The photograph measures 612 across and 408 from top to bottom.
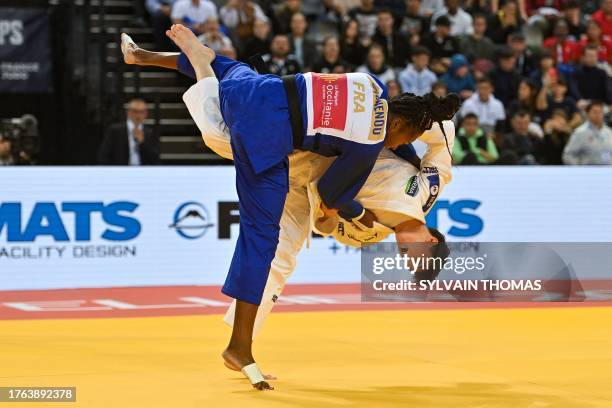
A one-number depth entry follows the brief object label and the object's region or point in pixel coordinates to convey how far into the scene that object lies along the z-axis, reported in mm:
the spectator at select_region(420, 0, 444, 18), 14664
